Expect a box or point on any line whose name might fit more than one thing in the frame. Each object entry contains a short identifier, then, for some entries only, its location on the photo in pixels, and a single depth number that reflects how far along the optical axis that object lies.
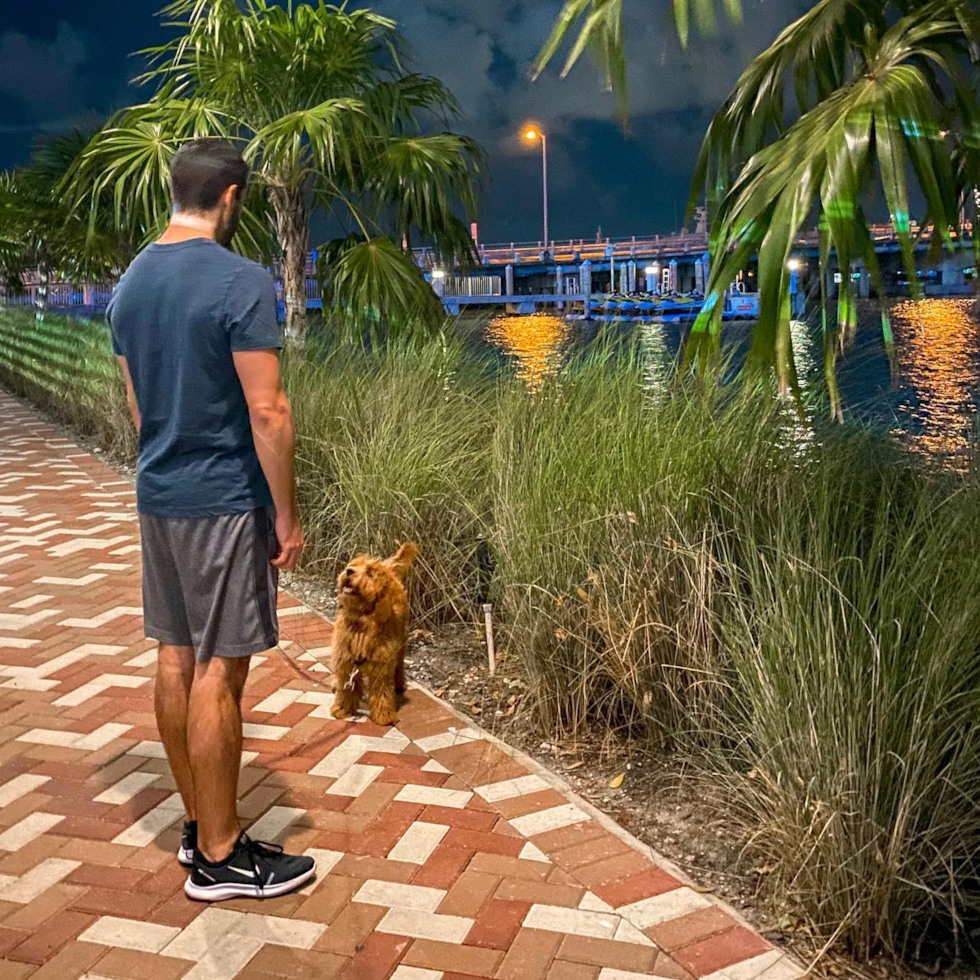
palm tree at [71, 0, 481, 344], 8.30
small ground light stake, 3.92
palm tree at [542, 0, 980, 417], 2.45
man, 2.32
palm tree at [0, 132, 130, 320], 15.68
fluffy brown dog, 3.47
